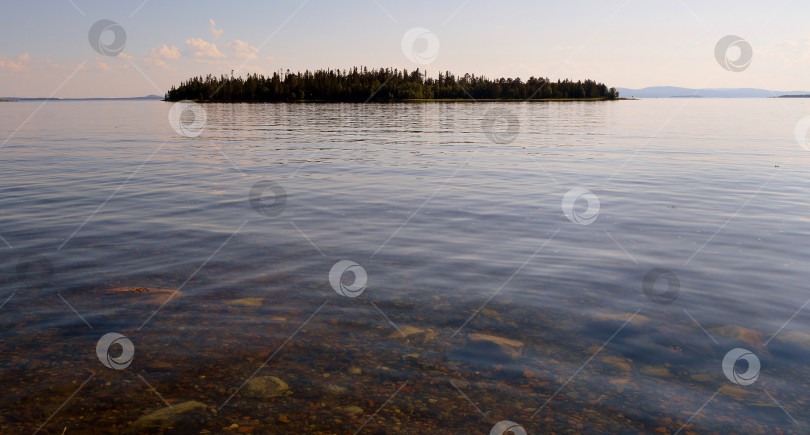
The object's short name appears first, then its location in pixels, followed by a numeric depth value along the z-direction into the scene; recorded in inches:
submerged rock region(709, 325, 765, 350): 300.2
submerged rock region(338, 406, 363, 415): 231.9
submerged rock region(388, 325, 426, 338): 309.1
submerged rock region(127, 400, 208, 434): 219.6
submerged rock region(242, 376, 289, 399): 246.1
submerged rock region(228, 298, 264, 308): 356.1
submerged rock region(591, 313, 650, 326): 329.4
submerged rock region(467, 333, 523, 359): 290.0
